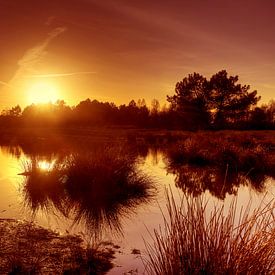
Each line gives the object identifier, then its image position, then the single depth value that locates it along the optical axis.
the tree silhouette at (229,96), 43.62
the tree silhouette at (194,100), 44.84
